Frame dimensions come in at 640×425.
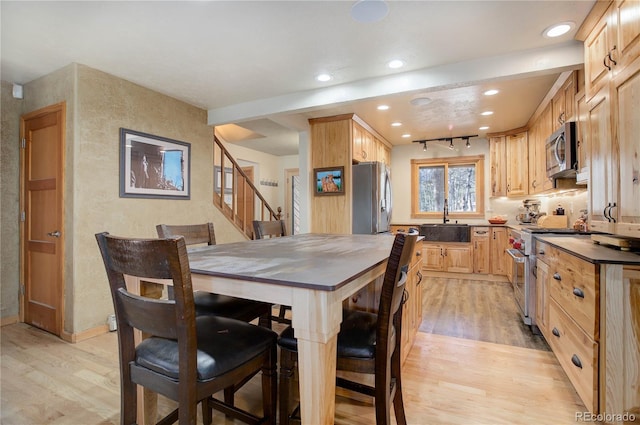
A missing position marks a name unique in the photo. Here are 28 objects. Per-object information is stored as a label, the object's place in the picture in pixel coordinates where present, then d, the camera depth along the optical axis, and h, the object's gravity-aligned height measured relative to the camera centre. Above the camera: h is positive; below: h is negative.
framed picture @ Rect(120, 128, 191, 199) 3.05 +0.52
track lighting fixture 5.39 +1.34
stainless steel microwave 2.70 +0.57
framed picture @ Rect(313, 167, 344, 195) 4.21 +0.46
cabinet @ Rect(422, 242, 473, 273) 5.04 -0.77
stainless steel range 2.72 -0.58
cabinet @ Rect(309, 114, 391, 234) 4.18 +0.83
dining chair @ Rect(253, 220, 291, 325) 2.45 -0.14
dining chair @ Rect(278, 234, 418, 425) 1.10 -0.52
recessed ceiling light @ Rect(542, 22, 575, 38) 2.14 +1.33
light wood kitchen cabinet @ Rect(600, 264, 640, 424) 1.40 -0.61
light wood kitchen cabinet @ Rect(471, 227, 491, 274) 4.95 -0.61
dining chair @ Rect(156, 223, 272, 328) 1.62 -0.51
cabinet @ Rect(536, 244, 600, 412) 1.50 -0.64
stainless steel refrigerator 4.14 +0.23
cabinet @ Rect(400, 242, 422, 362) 2.00 -0.69
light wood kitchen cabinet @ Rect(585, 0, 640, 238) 1.59 +0.55
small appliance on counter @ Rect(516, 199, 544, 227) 4.86 -0.01
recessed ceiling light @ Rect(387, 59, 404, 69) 2.68 +1.35
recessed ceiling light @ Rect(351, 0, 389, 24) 1.92 +1.34
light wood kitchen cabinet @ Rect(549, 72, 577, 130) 2.76 +1.09
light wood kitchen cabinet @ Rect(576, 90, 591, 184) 2.24 +0.59
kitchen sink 5.05 -0.35
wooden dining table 0.89 -0.25
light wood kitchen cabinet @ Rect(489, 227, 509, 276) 4.83 -0.62
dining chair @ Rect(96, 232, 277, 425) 0.86 -0.47
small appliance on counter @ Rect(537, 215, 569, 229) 3.88 -0.13
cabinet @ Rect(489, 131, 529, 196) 4.66 +0.78
